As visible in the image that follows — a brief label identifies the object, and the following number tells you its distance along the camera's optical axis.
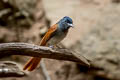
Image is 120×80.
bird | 9.22
